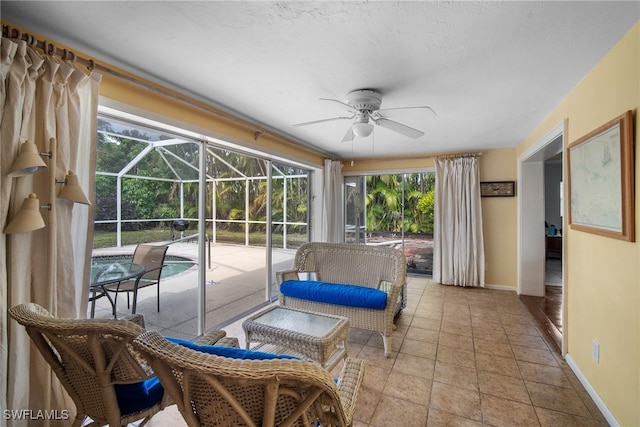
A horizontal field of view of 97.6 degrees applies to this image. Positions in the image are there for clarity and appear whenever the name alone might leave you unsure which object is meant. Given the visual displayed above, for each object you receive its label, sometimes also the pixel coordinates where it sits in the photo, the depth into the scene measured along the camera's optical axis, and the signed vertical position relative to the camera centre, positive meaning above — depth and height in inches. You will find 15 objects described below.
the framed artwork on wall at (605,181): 60.1 +9.1
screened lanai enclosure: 86.9 +0.2
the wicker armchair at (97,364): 39.0 -22.8
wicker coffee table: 73.5 -32.9
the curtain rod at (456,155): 179.3 +40.2
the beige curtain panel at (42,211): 53.5 +1.2
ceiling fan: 90.0 +35.8
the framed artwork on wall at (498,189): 173.2 +17.7
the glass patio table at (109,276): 81.8 -18.2
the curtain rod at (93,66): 55.4 +36.9
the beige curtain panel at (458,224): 177.0 -4.8
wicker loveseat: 101.5 -28.4
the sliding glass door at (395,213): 209.2 +2.9
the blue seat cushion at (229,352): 35.9 -17.7
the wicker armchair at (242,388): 29.7 -20.4
